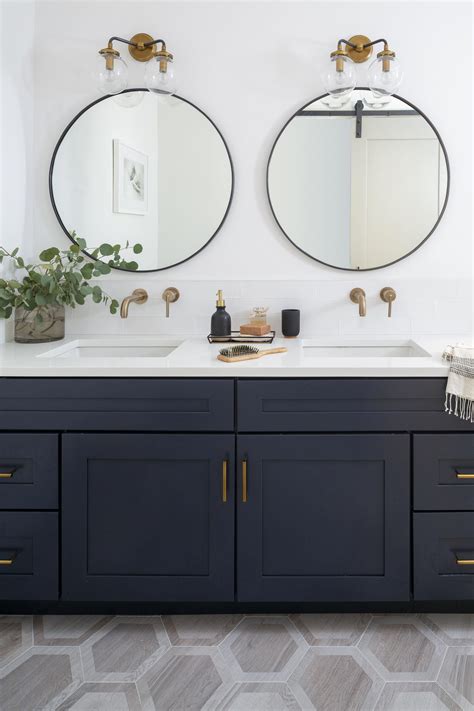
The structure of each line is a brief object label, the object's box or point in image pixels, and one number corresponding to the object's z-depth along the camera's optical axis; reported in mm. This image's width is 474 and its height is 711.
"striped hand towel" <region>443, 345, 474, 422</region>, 1781
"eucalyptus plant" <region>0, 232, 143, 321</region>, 2236
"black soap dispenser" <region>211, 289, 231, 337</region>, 2375
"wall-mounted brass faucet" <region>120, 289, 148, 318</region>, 2488
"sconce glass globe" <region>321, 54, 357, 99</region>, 2297
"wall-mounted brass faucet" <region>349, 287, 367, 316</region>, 2391
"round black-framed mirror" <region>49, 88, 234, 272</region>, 2502
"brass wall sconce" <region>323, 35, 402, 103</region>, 2279
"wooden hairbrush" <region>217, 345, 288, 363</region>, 1959
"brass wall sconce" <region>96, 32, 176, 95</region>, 2311
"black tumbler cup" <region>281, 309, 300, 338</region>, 2471
